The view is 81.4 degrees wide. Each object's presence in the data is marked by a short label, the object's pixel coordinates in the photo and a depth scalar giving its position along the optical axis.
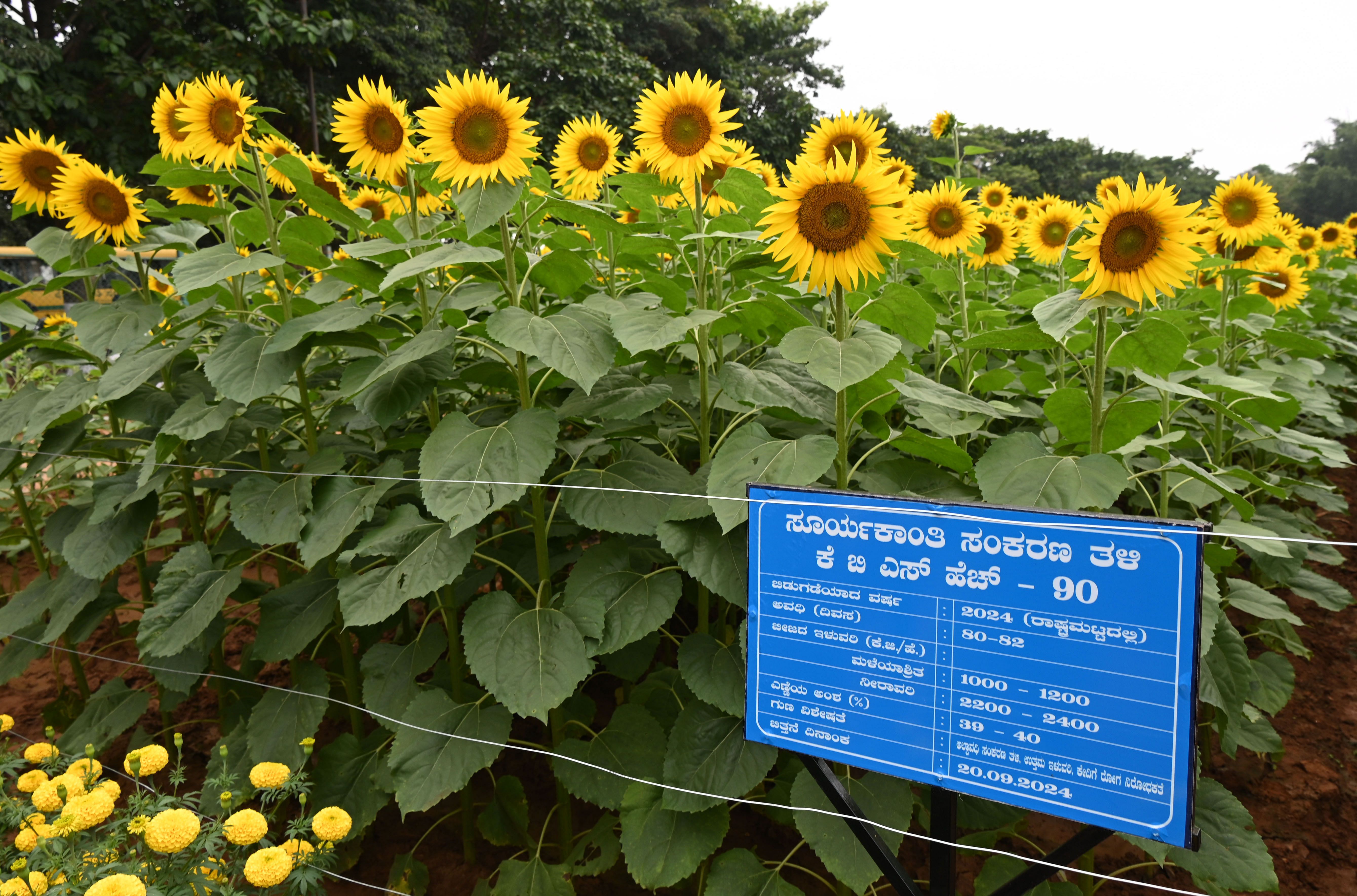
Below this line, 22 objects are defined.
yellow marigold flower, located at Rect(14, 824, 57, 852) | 1.73
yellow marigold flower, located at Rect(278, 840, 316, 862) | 1.85
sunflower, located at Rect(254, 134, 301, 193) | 2.63
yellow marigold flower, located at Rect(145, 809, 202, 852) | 1.56
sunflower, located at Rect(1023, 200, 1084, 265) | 3.19
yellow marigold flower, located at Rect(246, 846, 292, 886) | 1.57
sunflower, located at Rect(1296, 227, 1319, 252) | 6.50
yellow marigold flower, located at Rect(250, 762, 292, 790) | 1.84
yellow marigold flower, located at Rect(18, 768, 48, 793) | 1.97
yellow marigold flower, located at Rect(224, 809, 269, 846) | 1.66
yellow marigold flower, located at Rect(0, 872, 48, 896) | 1.58
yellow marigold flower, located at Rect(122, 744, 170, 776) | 1.85
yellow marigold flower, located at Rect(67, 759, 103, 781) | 1.95
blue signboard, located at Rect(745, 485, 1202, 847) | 1.23
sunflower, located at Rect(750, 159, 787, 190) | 2.79
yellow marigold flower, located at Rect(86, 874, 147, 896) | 1.47
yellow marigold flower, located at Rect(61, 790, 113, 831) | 1.69
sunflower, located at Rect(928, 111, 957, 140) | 4.11
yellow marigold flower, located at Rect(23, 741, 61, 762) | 2.10
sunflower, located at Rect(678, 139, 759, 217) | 2.41
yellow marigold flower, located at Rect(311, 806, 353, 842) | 1.71
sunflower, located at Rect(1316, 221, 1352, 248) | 7.67
